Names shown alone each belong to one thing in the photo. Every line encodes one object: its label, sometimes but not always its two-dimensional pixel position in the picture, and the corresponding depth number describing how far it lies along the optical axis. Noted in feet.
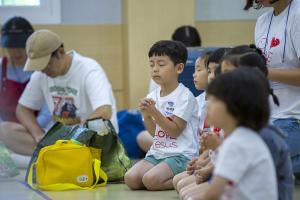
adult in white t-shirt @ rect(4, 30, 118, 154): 26.58
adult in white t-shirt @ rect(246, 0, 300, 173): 20.85
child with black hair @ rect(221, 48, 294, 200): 14.37
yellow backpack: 22.65
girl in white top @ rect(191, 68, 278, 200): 12.51
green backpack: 23.90
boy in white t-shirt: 21.85
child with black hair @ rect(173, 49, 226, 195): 17.98
